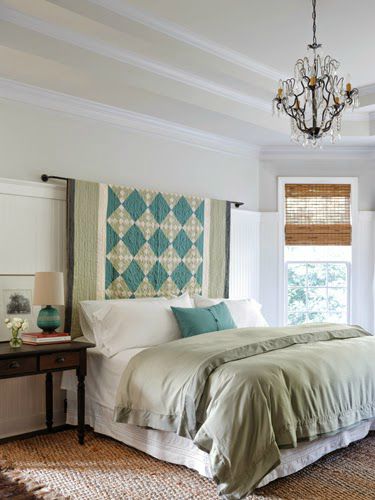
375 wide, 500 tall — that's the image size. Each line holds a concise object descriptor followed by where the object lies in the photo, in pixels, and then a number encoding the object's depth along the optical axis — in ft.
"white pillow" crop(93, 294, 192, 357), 13.99
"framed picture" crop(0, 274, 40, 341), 13.94
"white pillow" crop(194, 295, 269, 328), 17.26
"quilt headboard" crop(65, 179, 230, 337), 15.34
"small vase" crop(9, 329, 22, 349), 12.69
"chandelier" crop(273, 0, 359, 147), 12.08
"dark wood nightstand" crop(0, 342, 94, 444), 11.96
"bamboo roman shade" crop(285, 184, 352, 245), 21.48
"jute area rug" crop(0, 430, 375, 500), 10.64
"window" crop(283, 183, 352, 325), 21.47
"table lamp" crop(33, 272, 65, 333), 13.28
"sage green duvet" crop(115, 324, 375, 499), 10.21
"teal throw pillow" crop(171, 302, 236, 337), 15.07
